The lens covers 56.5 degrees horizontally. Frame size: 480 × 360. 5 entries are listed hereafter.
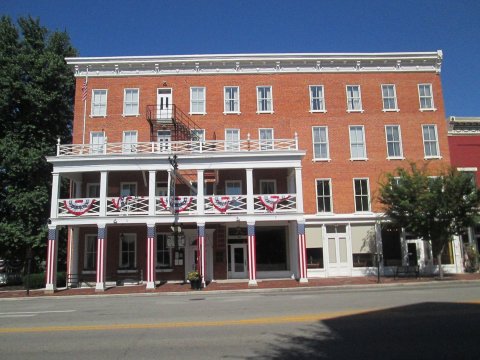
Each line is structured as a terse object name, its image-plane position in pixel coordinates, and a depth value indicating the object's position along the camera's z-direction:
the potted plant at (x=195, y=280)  22.86
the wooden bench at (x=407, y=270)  27.56
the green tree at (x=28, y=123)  29.92
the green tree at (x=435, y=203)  23.94
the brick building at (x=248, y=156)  25.16
